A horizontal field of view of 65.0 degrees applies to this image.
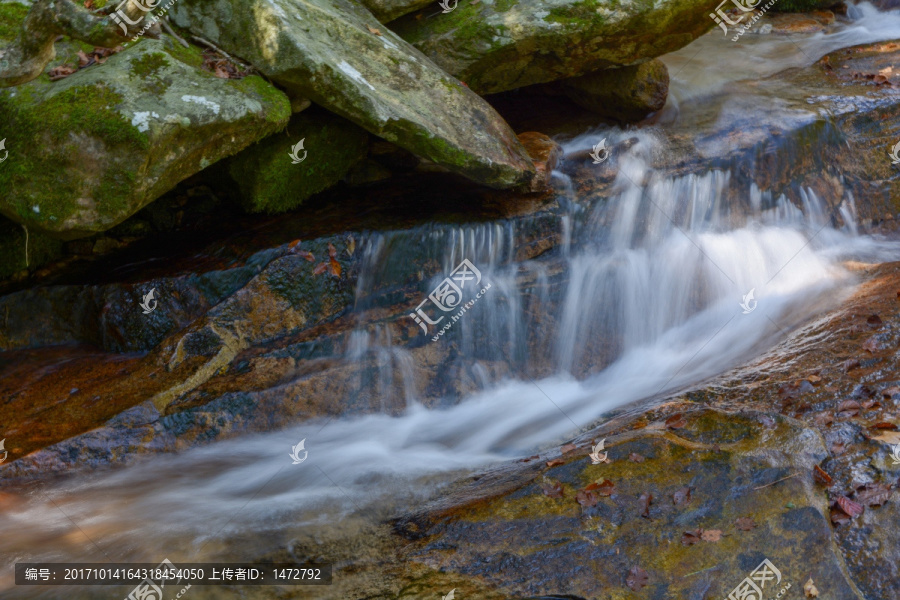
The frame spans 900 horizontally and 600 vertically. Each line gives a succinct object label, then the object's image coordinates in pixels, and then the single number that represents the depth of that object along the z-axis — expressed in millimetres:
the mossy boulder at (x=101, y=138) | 4922
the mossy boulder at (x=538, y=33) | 7059
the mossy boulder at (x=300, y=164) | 6430
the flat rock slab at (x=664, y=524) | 3895
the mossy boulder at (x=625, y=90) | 8344
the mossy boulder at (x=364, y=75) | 5656
